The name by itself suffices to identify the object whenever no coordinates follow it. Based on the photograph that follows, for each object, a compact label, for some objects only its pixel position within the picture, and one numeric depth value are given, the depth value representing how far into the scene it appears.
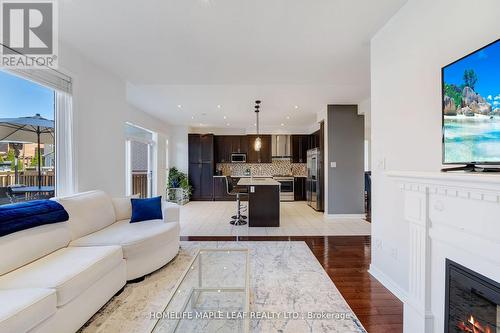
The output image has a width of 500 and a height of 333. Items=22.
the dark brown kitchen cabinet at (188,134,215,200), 8.04
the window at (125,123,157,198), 5.58
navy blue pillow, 3.03
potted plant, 7.39
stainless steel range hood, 8.28
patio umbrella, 2.23
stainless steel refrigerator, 6.05
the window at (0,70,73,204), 2.25
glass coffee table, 1.43
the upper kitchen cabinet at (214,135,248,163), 8.34
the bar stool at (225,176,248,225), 4.94
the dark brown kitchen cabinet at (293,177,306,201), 8.00
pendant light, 5.33
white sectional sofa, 1.42
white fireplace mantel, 1.09
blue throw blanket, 1.79
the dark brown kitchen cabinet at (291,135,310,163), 8.24
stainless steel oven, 7.88
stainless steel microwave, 8.30
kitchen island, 4.67
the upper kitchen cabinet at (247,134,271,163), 8.31
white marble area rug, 1.80
